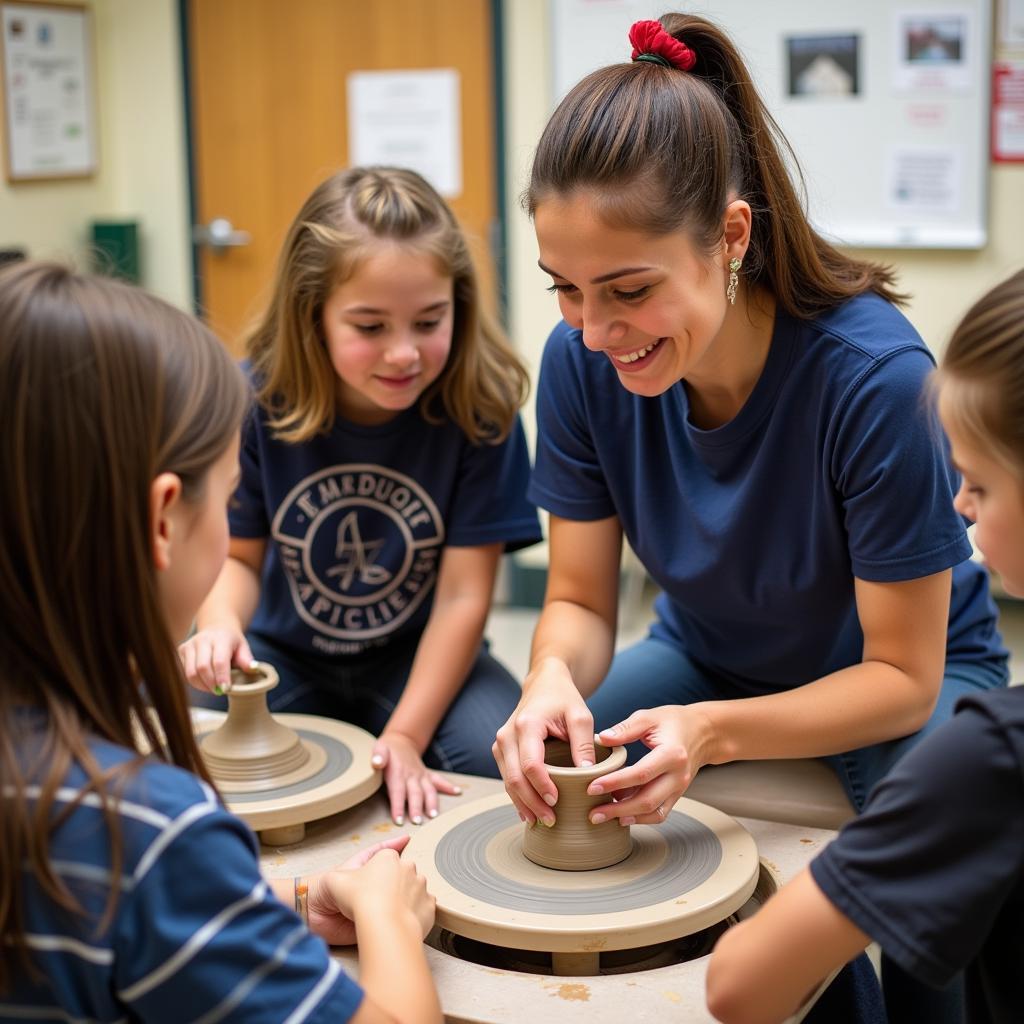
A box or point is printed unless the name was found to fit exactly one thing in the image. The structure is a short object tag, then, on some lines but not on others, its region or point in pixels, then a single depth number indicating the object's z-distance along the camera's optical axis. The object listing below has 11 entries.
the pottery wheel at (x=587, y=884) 1.20
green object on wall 4.68
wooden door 4.21
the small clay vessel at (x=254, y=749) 1.56
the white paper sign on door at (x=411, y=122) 4.25
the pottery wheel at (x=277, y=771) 1.48
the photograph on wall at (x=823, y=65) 3.69
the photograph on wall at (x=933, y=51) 3.58
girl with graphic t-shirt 1.94
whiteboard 3.61
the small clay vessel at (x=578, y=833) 1.30
